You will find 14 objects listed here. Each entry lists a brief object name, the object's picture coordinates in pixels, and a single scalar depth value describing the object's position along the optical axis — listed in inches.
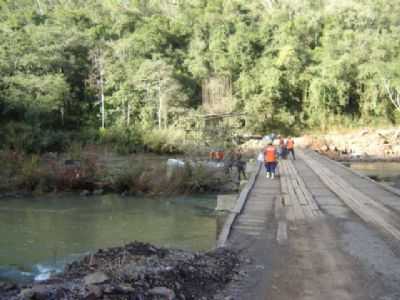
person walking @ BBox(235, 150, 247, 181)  667.4
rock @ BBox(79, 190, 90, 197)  632.6
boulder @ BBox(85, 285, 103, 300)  164.6
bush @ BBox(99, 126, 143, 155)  1212.5
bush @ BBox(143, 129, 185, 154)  1196.5
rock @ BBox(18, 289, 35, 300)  170.8
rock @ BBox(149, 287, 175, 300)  172.7
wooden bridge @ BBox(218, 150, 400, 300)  190.2
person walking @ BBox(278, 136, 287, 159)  867.4
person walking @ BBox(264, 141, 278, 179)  539.2
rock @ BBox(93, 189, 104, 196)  640.4
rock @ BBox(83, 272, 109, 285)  181.0
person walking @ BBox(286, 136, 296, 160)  860.0
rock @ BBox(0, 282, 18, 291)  229.5
